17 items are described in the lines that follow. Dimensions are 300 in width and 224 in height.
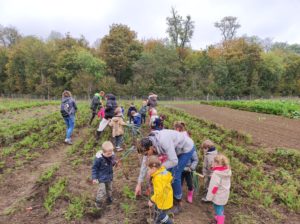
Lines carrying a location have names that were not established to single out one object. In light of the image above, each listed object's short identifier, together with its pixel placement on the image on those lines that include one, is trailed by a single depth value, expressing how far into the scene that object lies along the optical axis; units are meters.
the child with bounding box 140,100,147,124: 10.41
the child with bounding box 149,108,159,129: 7.50
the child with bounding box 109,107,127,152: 7.85
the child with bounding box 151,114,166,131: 5.80
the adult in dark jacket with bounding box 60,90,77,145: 8.84
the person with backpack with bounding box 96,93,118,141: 8.27
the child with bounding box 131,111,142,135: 9.71
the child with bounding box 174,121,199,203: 4.93
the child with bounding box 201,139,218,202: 4.97
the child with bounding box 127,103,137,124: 10.61
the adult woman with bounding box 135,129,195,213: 3.81
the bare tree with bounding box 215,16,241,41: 59.34
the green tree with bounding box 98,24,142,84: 41.84
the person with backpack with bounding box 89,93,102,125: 11.12
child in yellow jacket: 3.56
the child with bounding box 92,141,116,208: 4.53
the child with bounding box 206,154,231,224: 4.21
